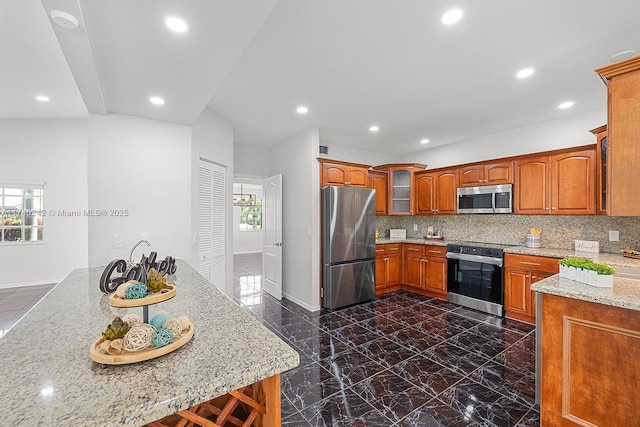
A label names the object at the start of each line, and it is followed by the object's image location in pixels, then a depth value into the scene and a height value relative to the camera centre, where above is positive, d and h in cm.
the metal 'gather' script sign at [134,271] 142 -36
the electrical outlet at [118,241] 271 -27
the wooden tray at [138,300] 116 -38
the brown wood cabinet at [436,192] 464 +39
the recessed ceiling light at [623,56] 206 +125
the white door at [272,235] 461 -39
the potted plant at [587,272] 172 -40
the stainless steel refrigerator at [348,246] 402 -50
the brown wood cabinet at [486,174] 400 +62
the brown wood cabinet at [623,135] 171 +51
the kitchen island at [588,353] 151 -84
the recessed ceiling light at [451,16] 176 +132
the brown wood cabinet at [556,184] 330 +39
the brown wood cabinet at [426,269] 442 -95
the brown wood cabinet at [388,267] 470 -95
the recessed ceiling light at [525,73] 249 +132
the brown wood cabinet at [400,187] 519 +52
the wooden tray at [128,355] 86 -46
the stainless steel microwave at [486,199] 397 +23
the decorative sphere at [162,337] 94 -43
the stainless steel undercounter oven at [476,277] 376 -94
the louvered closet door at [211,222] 339 -10
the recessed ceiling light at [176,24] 143 +103
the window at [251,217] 1034 -12
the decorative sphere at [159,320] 102 -41
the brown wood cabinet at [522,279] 335 -87
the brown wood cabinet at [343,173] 418 +66
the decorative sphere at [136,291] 121 -35
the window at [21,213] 493 +2
